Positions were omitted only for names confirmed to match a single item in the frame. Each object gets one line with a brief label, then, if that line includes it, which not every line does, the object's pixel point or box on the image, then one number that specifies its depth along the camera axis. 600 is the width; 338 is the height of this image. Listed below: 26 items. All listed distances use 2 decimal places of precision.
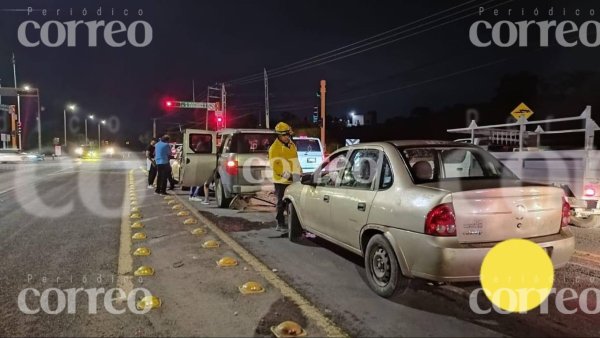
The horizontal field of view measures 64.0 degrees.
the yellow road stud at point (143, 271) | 5.35
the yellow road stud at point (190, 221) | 8.63
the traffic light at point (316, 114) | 25.30
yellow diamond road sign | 15.14
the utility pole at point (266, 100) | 36.00
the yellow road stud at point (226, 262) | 5.74
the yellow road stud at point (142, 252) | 6.28
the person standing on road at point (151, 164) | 15.04
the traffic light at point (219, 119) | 31.20
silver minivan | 9.75
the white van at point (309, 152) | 17.48
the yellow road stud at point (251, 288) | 4.73
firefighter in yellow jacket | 7.62
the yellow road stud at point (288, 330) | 3.69
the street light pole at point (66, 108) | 66.88
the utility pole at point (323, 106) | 23.34
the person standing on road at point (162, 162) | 13.23
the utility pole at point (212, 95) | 53.63
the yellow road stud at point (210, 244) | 6.71
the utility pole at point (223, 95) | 41.66
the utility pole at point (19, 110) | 54.50
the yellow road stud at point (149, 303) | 4.30
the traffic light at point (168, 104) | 34.75
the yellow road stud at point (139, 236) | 7.34
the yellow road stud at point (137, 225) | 8.25
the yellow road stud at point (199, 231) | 7.66
